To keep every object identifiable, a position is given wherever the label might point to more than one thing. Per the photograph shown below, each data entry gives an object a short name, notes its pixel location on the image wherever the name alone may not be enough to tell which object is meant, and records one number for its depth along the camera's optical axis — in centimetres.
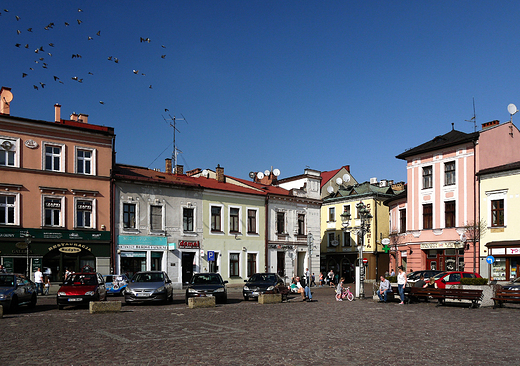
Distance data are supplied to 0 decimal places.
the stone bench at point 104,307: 2003
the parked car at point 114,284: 3247
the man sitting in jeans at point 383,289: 2628
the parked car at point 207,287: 2550
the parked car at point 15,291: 2050
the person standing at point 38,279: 3148
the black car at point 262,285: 2828
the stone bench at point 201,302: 2245
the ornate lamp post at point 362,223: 2910
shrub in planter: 2636
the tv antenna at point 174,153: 4869
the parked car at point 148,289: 2419
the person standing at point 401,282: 2491
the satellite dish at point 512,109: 4247
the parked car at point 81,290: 2216
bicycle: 2790
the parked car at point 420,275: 3028
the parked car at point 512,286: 2459
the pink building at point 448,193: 3956
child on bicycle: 2809
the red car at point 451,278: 2813
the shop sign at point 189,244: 4106
